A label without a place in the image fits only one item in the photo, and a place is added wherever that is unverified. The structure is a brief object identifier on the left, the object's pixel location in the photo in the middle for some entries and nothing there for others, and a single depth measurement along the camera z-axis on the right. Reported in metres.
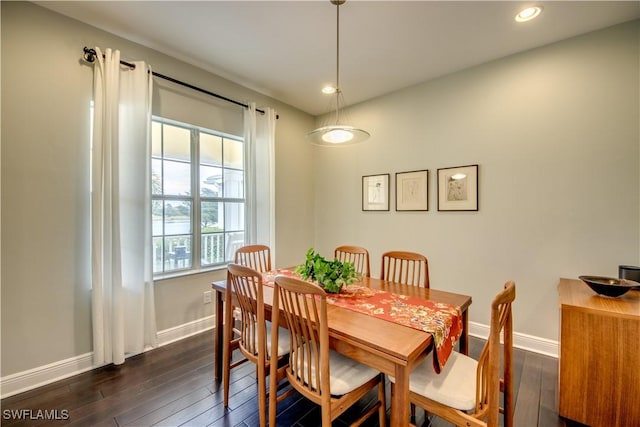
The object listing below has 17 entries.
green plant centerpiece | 1.89
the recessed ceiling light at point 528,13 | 2.07
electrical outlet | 3.08
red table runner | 1.36
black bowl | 1.74
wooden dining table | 1.19
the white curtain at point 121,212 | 2.22
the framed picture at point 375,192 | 3.58
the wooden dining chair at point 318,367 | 1.27
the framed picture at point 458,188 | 2.91
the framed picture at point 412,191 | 3.24
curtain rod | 2.23
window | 2.78
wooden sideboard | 1.54
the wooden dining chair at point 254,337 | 1.56
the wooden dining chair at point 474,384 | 1.15
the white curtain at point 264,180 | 3.44
